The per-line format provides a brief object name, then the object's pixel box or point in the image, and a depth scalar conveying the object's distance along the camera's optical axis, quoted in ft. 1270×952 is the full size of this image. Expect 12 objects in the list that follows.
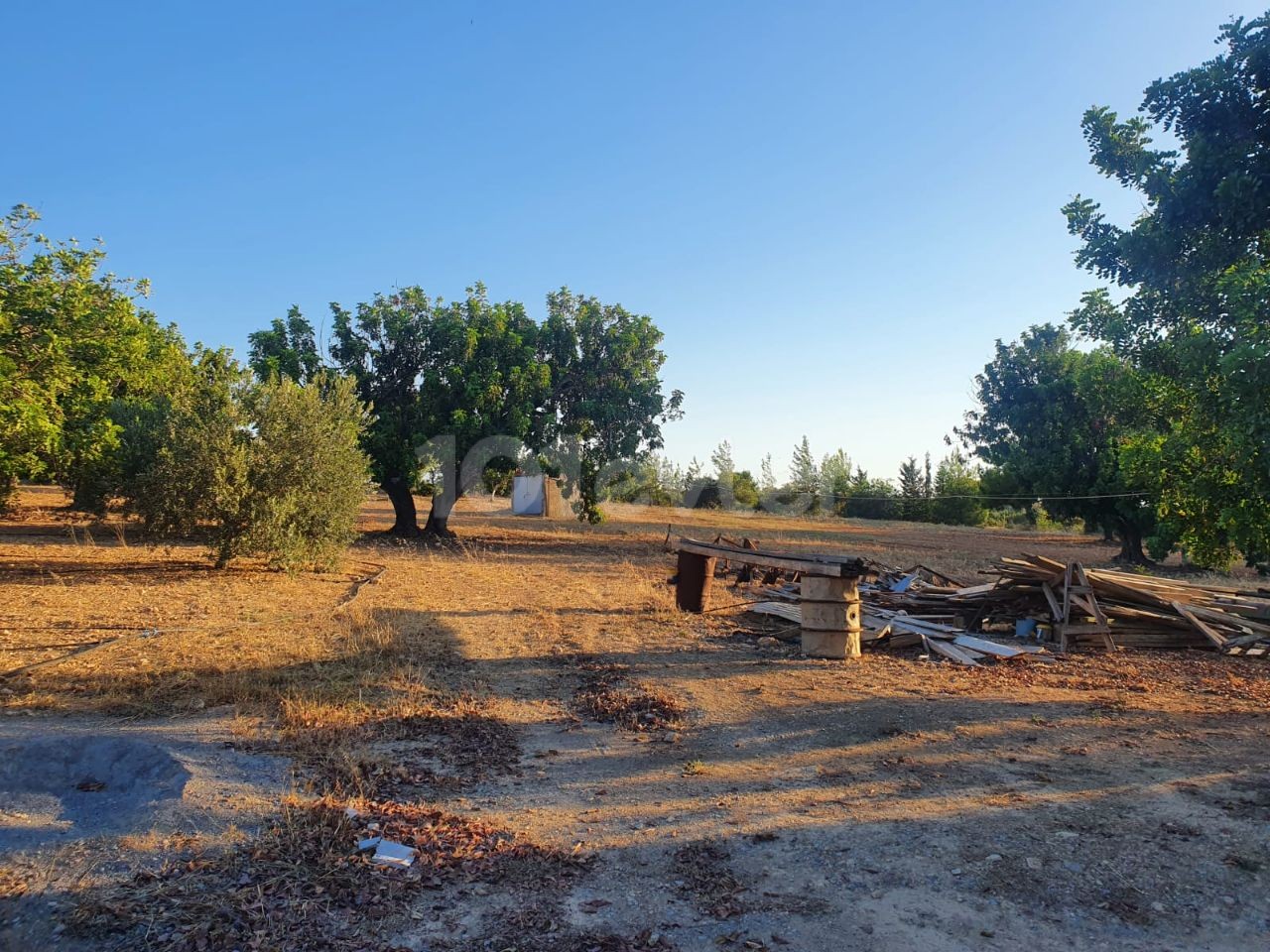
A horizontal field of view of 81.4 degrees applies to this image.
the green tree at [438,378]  71.51
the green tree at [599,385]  78.89
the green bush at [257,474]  44.50
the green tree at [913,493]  184.03
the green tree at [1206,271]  19.54
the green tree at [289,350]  70.38
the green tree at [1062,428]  87.20
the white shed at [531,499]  138.51
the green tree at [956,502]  175.52
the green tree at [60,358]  35.04
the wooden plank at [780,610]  39.21
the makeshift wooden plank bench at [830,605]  31.42
